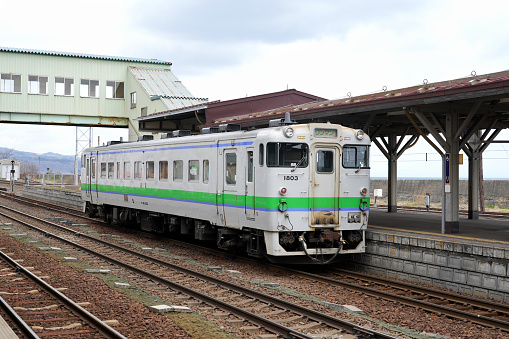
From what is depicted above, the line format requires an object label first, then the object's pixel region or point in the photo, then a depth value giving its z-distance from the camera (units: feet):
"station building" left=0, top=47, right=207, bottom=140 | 116.98
